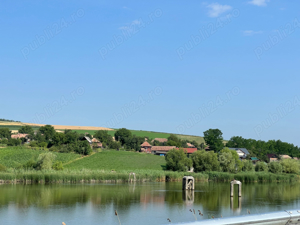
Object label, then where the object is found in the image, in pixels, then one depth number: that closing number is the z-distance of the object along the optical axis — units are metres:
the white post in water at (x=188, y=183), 48.06
